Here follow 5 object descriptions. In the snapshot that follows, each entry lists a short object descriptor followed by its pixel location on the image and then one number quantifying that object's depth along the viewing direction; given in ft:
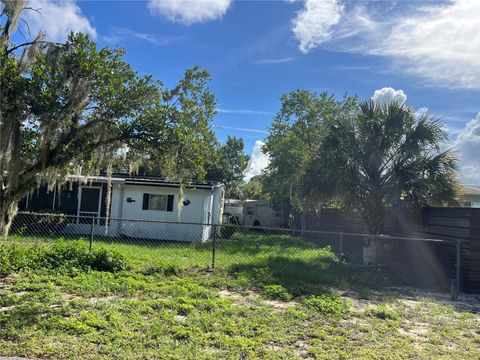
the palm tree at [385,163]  34.37
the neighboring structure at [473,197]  57.13
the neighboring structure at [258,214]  100.58
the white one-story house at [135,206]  53.31
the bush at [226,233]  63.31
